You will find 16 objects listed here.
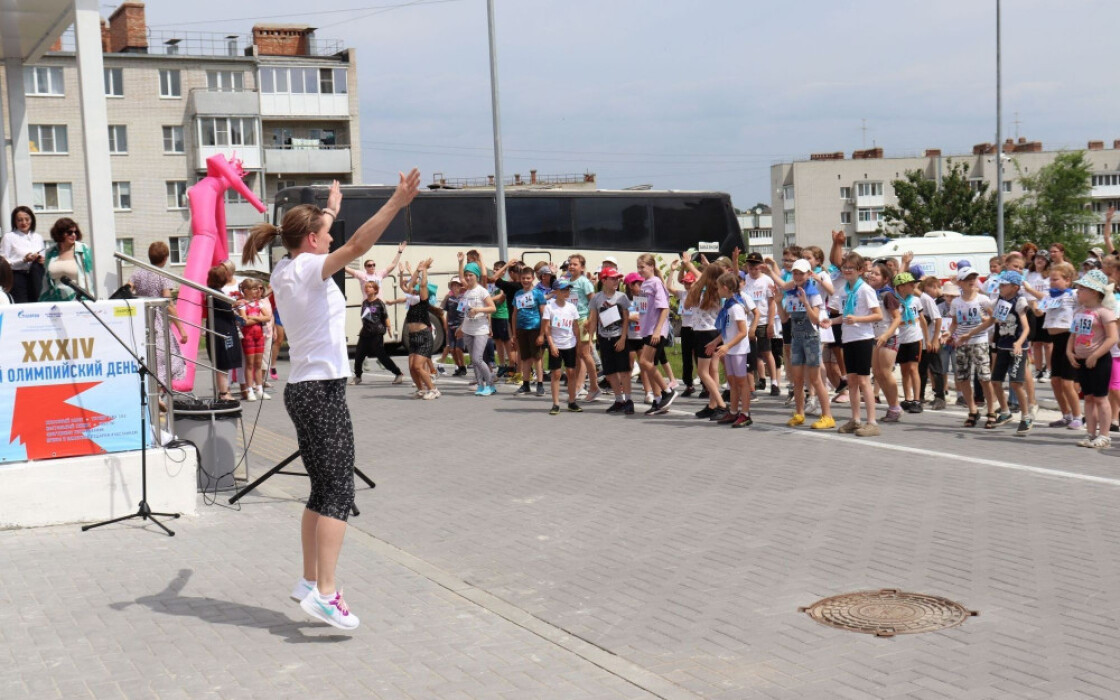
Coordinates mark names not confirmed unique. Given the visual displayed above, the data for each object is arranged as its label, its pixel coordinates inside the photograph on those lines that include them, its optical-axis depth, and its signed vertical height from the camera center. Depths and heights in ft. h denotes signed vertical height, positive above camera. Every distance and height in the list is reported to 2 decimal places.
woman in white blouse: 37.42 +0.76
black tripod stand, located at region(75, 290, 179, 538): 25.49 -3.62
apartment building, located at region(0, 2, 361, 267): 210.18 +27.57
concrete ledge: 25.81 -4.63
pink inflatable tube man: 42.39 +1.79
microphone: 23.72 -0.23
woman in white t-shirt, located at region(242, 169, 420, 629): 18.39 -1.91
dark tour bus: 89.66 +2.63
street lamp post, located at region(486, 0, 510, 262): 82.33 +6.95
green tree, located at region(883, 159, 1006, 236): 218.18 +7.09
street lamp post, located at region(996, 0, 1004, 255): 120.88 +10.83
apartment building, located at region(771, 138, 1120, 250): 371.56 +20.21
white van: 110.11 -0.37
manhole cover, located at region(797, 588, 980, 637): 18.94 -5.94
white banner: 26.16 -2.31
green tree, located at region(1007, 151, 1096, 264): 247.50 +7.99
